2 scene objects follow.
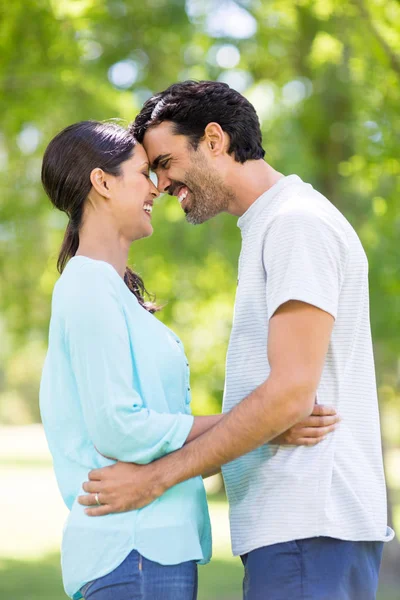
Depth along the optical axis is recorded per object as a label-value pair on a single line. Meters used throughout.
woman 2.39
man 2.33
